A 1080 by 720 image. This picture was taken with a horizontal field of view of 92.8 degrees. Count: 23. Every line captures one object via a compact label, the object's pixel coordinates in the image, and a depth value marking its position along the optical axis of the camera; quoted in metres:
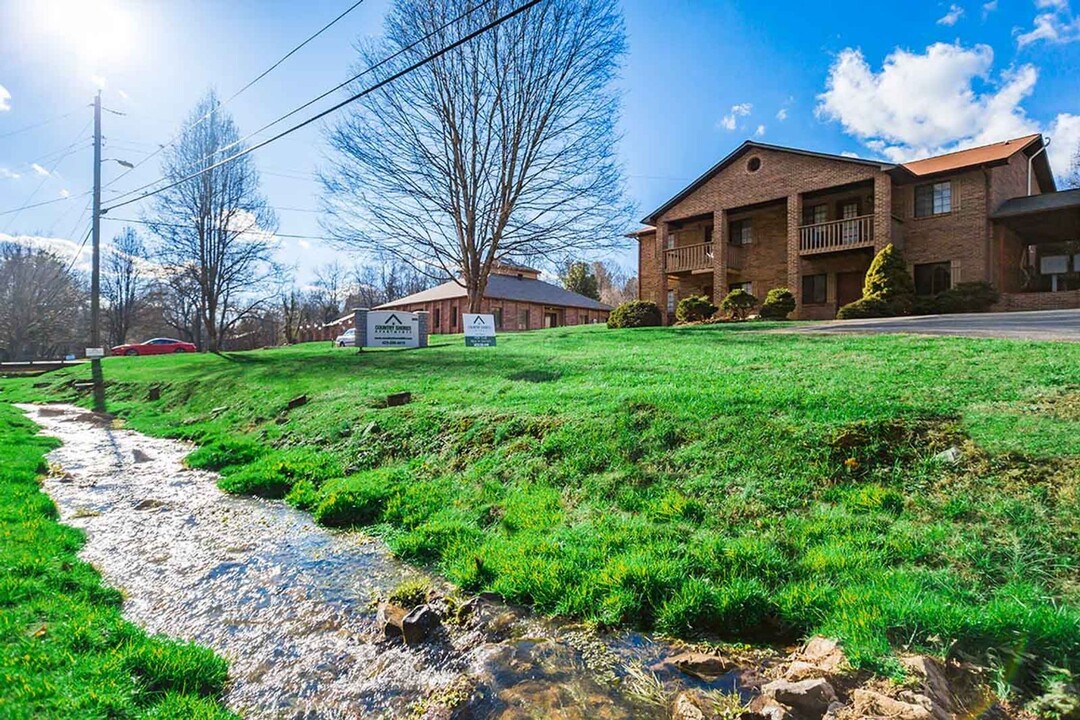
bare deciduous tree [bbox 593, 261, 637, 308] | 71.62
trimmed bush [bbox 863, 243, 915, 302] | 17.61
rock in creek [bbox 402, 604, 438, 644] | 3.25
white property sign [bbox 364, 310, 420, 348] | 16.70
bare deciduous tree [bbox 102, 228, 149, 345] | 52.69
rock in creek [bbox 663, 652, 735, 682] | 2.77
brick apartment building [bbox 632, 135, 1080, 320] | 19.08
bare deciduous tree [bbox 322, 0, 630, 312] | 18.89
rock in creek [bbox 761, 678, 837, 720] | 2.27
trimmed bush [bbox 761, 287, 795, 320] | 19.52
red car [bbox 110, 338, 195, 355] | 34.31
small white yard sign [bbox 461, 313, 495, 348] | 15.44
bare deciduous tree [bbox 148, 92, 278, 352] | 23.75
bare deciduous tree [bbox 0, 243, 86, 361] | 38.56
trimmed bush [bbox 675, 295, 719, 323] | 21.03
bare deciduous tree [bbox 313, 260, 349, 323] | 65.06
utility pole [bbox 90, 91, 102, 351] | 15.70
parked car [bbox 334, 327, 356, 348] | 33.50
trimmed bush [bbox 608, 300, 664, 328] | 22.16
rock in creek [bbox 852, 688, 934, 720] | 2.13
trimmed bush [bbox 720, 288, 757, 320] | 20.52
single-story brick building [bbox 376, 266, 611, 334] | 37.00
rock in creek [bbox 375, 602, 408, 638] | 3.33
